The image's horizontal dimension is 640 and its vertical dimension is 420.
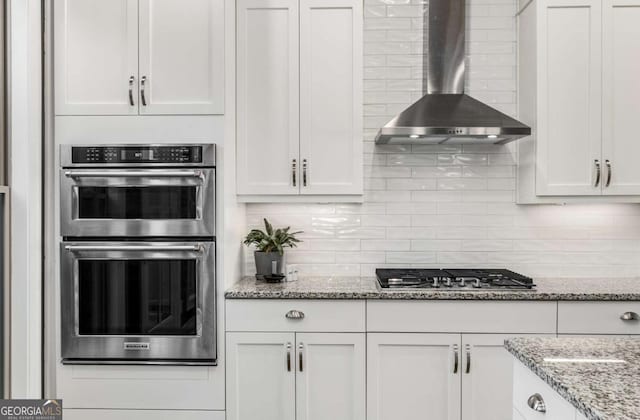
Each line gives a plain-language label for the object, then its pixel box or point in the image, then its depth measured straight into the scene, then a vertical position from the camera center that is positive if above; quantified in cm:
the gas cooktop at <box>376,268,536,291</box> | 248 -38
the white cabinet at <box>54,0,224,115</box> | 242 +75
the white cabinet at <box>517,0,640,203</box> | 264 +61
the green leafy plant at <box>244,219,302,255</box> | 281 -19
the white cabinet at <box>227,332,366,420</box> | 243 -87
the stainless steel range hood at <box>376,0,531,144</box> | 250 +54
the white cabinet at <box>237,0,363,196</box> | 271 +61
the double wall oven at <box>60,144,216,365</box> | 238 -24
